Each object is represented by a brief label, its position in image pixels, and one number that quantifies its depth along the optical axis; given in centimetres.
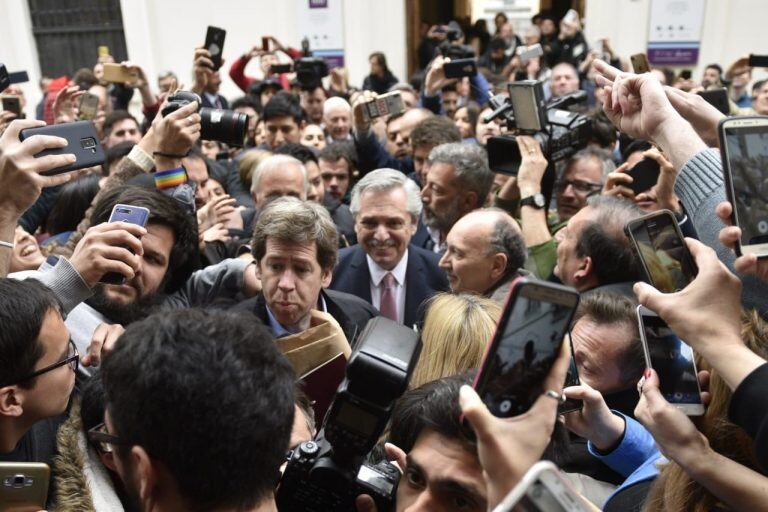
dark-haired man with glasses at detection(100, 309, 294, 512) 106
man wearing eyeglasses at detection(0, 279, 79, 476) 145
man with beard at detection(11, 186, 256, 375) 170
